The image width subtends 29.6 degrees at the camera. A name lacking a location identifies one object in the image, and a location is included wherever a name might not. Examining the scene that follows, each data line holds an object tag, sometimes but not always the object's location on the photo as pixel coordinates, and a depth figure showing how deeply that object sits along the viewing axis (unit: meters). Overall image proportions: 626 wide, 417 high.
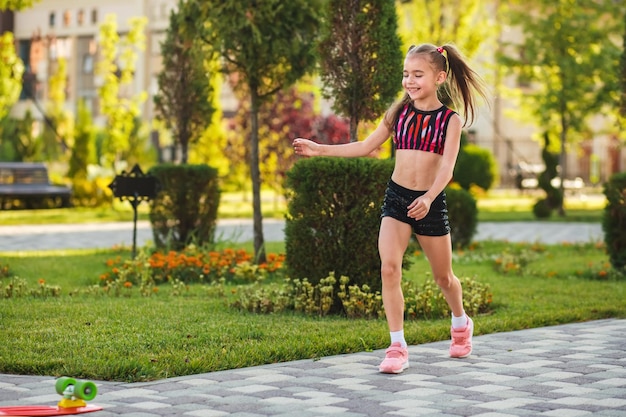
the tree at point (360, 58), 10.85
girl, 6.90
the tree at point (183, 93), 16.78
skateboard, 5.31
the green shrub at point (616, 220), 12.55
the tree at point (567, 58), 27.02
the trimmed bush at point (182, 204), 14.54
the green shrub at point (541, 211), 25.66
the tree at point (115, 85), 29.16
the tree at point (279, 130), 29.83
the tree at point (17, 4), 17.63
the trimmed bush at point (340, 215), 9.28
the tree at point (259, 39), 13.08
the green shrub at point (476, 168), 37.06
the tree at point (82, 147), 31.64
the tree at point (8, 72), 24.75
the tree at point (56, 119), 42.16
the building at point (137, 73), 49.00
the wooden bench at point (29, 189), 28.22
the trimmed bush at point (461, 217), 16.75
